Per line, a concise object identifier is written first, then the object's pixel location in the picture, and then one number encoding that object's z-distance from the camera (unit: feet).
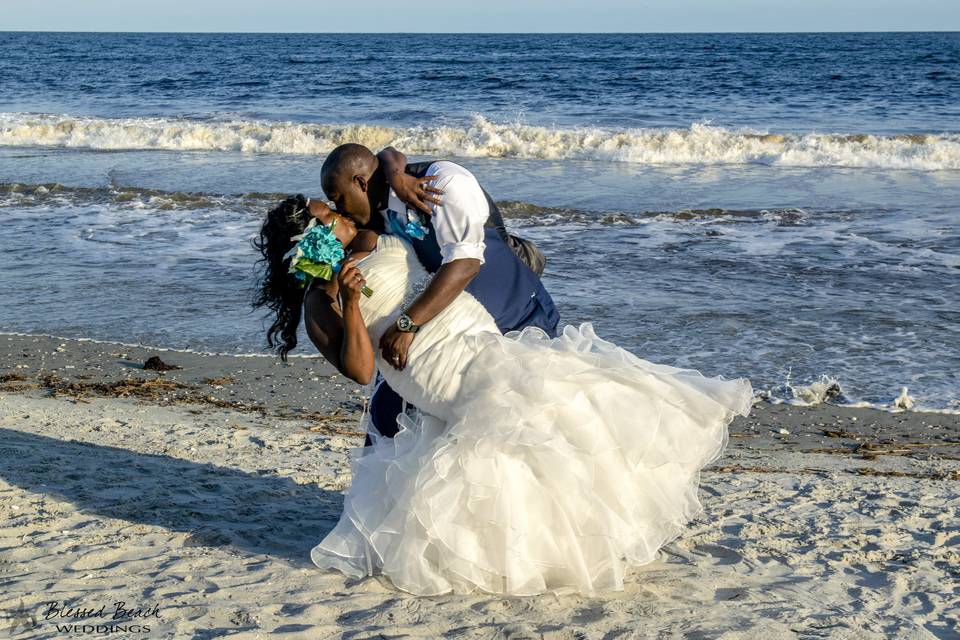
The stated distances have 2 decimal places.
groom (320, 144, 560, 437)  24.75
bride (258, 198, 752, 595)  24.68
